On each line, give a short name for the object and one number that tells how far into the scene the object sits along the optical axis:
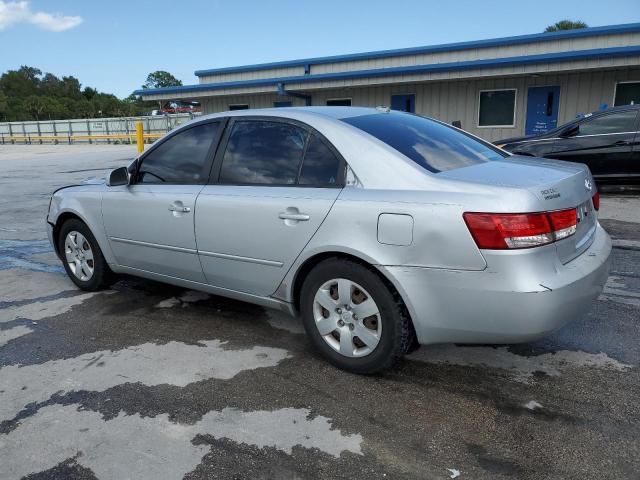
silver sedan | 2.59
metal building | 13.12
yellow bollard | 22.39
